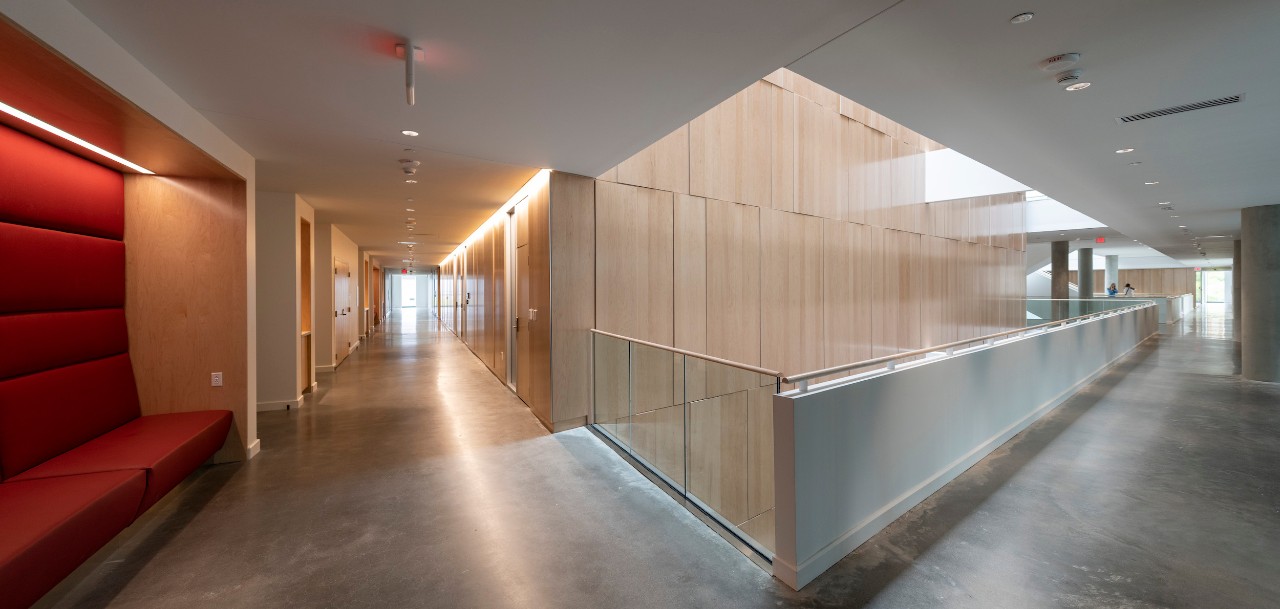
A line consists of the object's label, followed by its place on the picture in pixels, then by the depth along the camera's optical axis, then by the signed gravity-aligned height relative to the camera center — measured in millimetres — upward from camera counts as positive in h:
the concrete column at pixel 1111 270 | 25920 +1348
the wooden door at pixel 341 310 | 10156 -173
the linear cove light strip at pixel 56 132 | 2832 +1103
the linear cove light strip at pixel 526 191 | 5680 +1428
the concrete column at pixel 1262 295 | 8367 -4
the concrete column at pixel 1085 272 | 21062 +1033
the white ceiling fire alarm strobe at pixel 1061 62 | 3045 +1459
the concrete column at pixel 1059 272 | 18859 +920
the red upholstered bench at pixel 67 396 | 2391 -625
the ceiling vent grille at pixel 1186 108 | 3770 +1473
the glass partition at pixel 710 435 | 3047 -999
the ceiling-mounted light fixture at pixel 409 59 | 2701 +1341
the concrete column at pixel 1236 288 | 15458 +266
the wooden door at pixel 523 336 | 6492 -474
